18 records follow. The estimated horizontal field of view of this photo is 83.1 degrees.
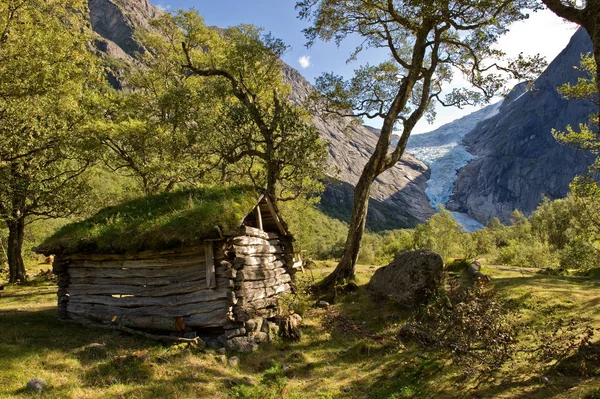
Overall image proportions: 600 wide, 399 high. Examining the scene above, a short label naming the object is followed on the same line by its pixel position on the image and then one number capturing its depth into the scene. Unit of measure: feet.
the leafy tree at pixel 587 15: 25.46
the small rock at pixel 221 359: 31.16
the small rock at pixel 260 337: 36.81
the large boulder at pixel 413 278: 42.86
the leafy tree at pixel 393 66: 47.20
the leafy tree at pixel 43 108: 47.14
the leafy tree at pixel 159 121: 67.10
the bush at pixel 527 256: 103.96
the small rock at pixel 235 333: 35.32
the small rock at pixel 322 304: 48.86
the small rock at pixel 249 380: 27.27
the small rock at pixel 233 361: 30.96
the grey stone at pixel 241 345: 34.40
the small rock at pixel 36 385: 22.60
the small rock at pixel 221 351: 33.09
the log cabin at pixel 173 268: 36.22
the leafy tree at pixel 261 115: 60.03
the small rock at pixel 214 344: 34.45
